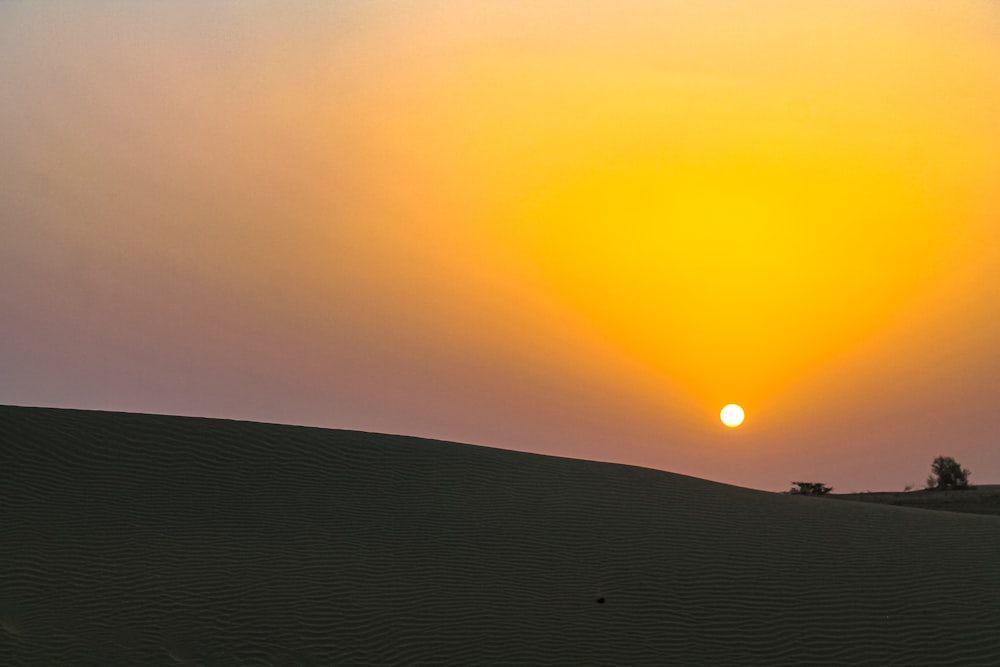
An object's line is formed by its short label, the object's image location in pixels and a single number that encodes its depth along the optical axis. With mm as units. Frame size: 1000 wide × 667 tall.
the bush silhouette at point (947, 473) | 43719
